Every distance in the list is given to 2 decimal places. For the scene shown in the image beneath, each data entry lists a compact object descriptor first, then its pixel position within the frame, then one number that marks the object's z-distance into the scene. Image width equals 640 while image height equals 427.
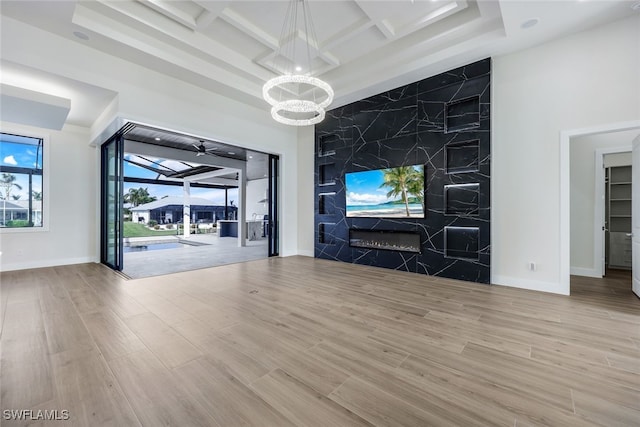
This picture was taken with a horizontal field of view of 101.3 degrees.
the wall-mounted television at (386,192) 5.26
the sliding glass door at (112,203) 5.31
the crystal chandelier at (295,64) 3.98
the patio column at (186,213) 14.12
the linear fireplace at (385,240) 5.49
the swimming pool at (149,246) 9.30
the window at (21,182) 5.49
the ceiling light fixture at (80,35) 3.74
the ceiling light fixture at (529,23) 3.59
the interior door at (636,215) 3.78
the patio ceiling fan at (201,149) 8.67
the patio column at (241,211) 9.98
